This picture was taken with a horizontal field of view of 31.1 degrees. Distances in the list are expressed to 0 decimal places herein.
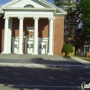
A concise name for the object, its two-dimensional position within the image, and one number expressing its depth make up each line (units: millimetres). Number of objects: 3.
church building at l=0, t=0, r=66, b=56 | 25787
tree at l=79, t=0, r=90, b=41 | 34583
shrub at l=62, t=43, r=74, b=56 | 28685
